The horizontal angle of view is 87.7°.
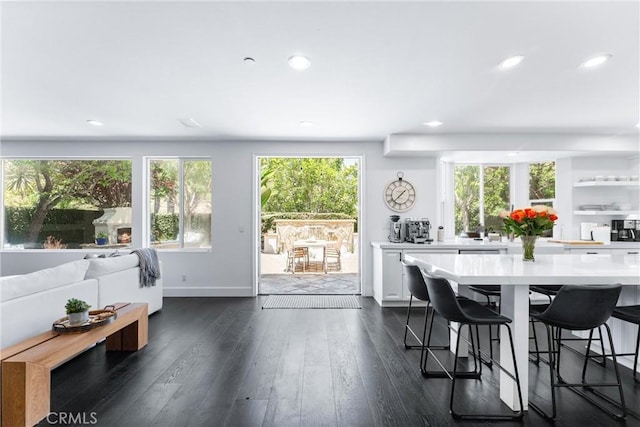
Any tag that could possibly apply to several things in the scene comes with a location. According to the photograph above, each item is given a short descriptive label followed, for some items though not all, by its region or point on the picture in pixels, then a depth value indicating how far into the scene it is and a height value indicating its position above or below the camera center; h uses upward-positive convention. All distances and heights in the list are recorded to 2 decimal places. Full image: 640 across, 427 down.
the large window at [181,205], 5.41 +0.20
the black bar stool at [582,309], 1.93 -0.54
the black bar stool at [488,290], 2.80 -0.63
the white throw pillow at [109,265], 3.27 -0.50
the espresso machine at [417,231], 4.85 -0.19
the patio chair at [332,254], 7.57 -0.85
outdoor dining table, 7.16 -0.57
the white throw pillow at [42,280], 2.35 -0.49
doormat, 4.70 -1.24
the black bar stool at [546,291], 2.74 -0.62
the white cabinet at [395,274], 4.62 -0.79
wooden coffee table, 1.91 -0.90
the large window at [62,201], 5.51 +0.27
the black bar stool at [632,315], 2.21 -0.66
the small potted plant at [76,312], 2.51 -0.72
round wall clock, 5.29 +0.36
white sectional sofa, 2.31 -0.63
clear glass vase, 2.77 -0.24
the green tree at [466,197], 5.66 +0.36
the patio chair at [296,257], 7.53 -0.91
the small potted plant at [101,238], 5.48 -0.34
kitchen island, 2.10 -0.39
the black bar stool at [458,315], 2.06 -0.64
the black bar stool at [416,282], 2.70 -0.54
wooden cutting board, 4.75 -0.36
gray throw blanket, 4.02 -0.61
